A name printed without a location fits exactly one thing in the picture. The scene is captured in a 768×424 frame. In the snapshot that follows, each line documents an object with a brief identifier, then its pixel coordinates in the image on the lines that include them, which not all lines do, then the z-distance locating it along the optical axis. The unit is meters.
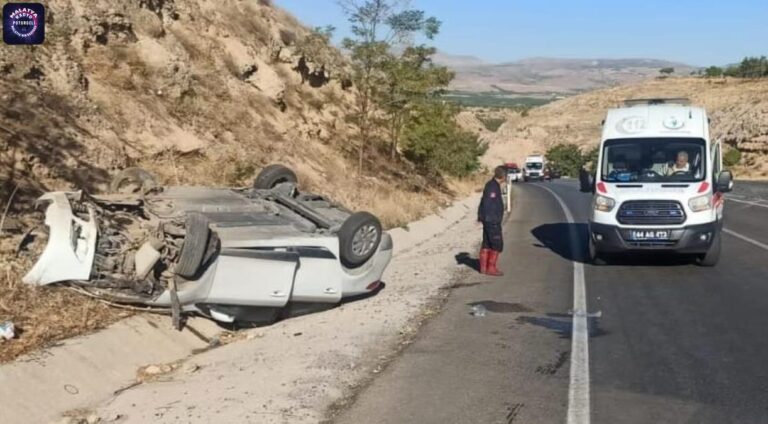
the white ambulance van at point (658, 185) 12.66
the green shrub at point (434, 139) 31.47
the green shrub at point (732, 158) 67.88
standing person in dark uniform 12.83
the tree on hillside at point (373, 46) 23.12
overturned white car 7.99
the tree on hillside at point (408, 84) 26.88
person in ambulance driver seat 13.34
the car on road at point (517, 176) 64.83
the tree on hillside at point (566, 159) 99.00
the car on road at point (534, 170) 70.81
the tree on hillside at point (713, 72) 126.14
